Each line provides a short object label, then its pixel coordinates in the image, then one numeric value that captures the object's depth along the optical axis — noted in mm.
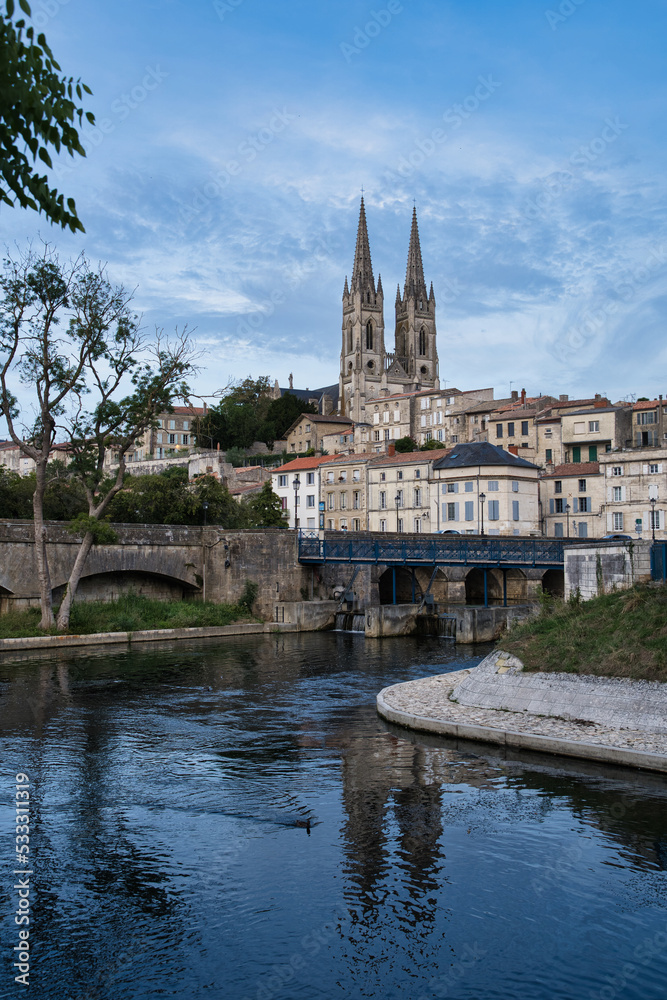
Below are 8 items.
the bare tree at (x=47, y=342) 31156
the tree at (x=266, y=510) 65500
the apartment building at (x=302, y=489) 75250
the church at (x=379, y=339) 132875
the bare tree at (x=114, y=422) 33125
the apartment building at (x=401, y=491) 65312
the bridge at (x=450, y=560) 43031
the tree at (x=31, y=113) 5836
